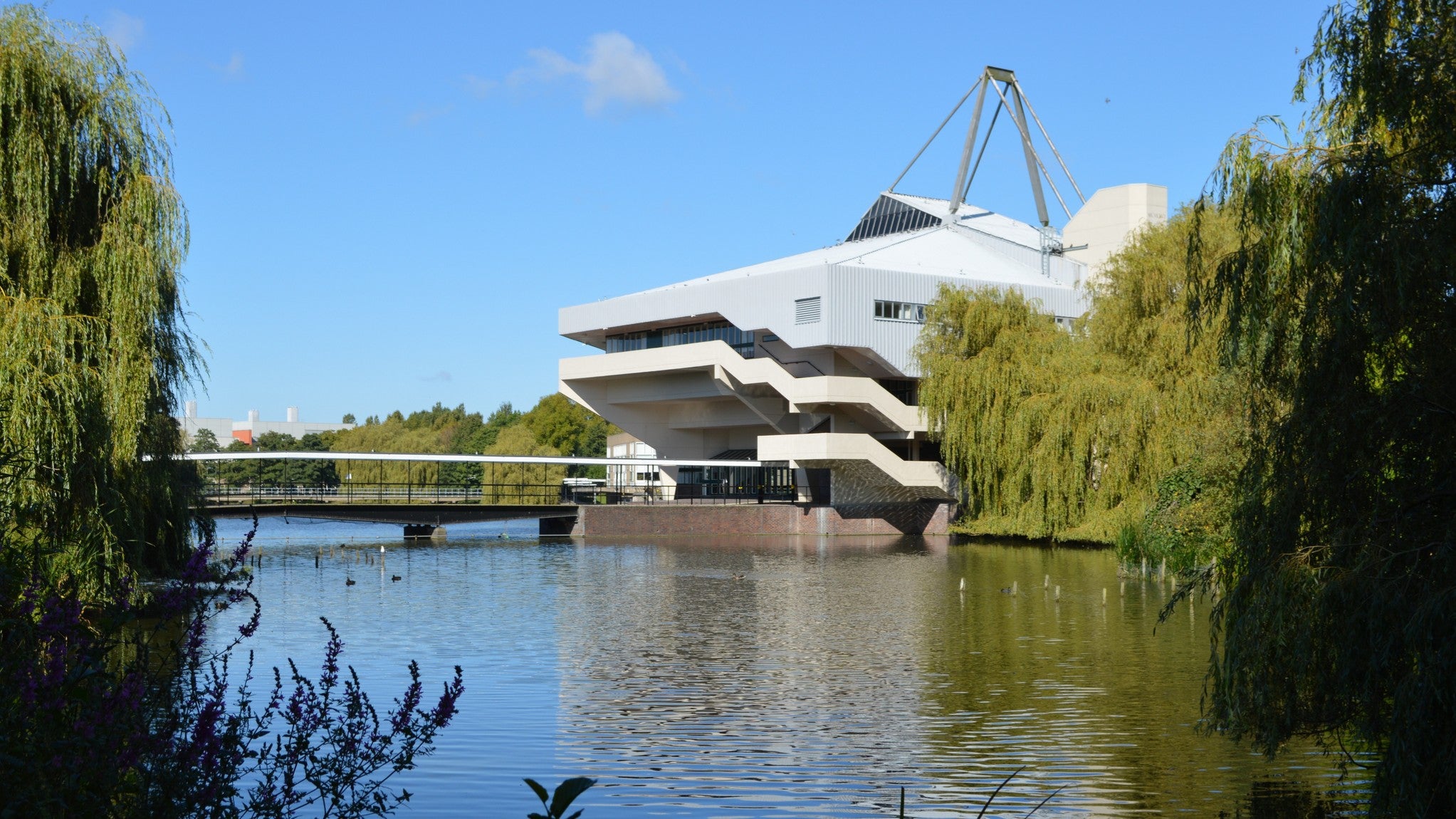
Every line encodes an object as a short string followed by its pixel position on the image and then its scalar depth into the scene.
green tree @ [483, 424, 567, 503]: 75.88
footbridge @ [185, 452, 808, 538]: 48.84
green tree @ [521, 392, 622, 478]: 114.62
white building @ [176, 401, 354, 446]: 170.88
